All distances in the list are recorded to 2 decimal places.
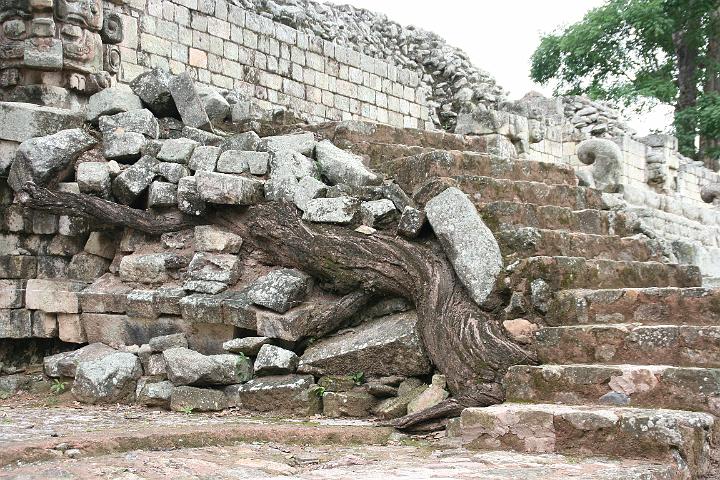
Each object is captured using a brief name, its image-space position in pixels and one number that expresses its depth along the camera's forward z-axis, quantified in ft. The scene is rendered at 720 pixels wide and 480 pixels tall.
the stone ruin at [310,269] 16.58
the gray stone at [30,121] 24.68
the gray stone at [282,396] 19.33
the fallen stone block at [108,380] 21.21
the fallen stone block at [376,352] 18.94
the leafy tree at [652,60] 85.30
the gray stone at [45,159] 23.98
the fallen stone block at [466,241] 18.52
